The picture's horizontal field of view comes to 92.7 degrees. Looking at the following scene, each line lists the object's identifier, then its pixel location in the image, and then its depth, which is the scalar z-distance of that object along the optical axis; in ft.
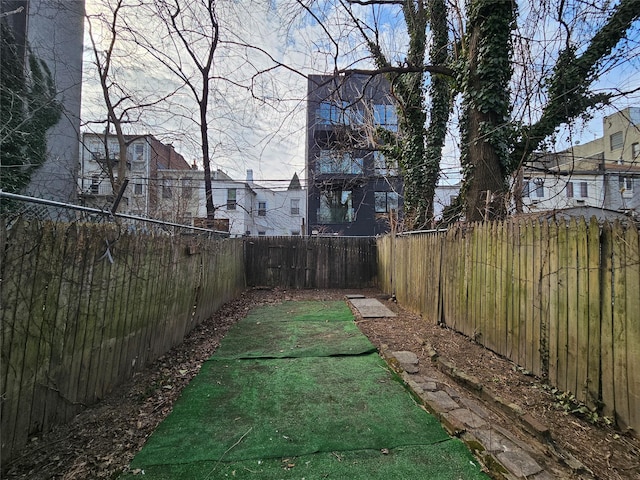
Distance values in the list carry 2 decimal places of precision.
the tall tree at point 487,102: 15.31
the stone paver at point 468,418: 7.21
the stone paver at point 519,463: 5.56
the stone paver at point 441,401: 8.02
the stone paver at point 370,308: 19.38
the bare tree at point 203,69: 25.73
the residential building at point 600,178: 59.21
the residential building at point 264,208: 74.63
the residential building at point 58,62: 17.88
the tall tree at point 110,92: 23.26
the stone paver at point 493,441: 6.28
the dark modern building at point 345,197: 51.77
